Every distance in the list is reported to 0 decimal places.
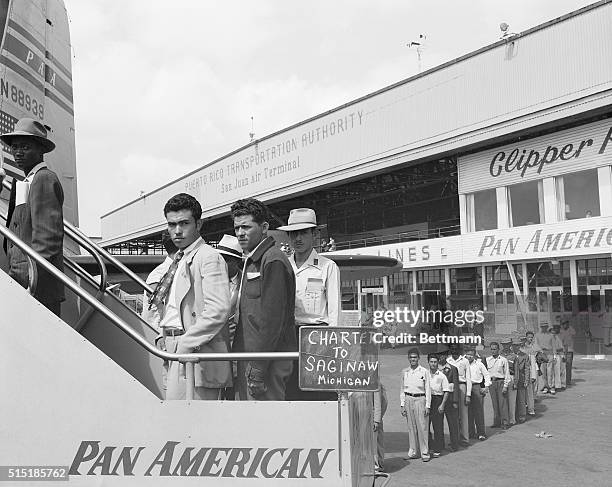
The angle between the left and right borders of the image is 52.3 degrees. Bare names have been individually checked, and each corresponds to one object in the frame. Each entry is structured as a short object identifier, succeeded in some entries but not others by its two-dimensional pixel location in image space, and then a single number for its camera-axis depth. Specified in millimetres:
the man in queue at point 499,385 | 11750
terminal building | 18953
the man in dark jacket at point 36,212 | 3203
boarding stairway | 2861
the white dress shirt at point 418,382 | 9945
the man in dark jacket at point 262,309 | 3209
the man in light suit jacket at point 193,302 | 3154
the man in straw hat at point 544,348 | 14544
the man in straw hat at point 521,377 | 12133
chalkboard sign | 2908
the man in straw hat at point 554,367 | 14883
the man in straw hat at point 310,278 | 4055
